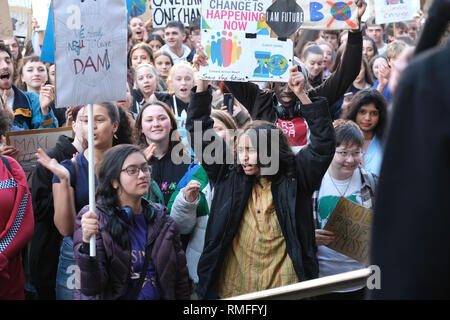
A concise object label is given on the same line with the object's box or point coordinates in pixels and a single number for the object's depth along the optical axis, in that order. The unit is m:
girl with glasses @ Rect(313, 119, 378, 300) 4.21
